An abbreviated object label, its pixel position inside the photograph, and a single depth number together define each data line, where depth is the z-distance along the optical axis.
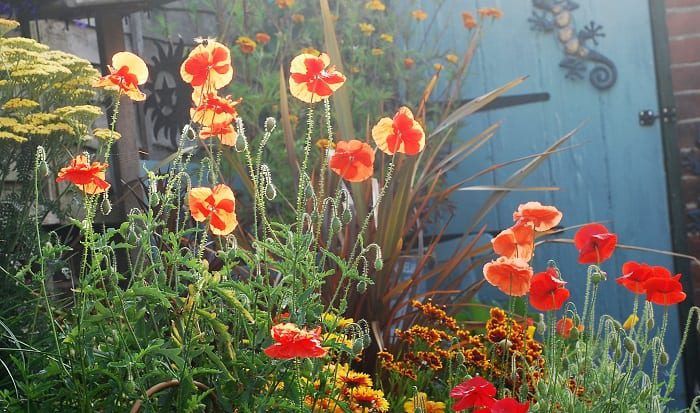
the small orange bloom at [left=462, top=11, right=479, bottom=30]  4.44
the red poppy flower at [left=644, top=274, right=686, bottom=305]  1.87
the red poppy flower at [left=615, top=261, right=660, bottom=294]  1.89
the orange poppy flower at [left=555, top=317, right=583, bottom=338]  1.94
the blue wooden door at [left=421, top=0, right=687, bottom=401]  4.58
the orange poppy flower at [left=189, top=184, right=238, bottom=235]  1.71
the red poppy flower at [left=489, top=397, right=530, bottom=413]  1.50
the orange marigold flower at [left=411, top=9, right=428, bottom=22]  4.41
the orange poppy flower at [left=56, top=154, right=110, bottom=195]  1.61
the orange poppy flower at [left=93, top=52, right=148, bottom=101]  1.83
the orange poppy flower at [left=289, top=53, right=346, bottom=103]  1.78
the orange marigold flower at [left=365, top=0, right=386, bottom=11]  4.30
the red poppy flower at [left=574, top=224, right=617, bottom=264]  1.86
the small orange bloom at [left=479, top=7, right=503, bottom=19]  4.40
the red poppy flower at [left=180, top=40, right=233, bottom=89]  1.81
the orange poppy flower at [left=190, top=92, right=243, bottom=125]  1.83
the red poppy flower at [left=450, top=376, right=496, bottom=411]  1.55
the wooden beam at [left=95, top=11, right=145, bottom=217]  2.95
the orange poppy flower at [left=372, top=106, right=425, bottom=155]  1.83
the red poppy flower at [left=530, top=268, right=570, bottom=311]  1.79
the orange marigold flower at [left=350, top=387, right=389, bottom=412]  1.85
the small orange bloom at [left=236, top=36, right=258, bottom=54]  3.85
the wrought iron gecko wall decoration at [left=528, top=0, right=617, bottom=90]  4.64
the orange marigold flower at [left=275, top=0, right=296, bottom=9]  4.14
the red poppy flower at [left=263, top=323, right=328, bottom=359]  1.38
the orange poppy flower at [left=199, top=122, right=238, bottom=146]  1.86
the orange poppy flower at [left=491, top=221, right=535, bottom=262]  1.86
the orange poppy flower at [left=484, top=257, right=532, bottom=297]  1.72
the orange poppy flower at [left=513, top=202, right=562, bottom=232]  1.80
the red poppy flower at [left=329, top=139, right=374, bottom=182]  1.81
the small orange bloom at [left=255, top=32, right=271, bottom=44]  4.01
